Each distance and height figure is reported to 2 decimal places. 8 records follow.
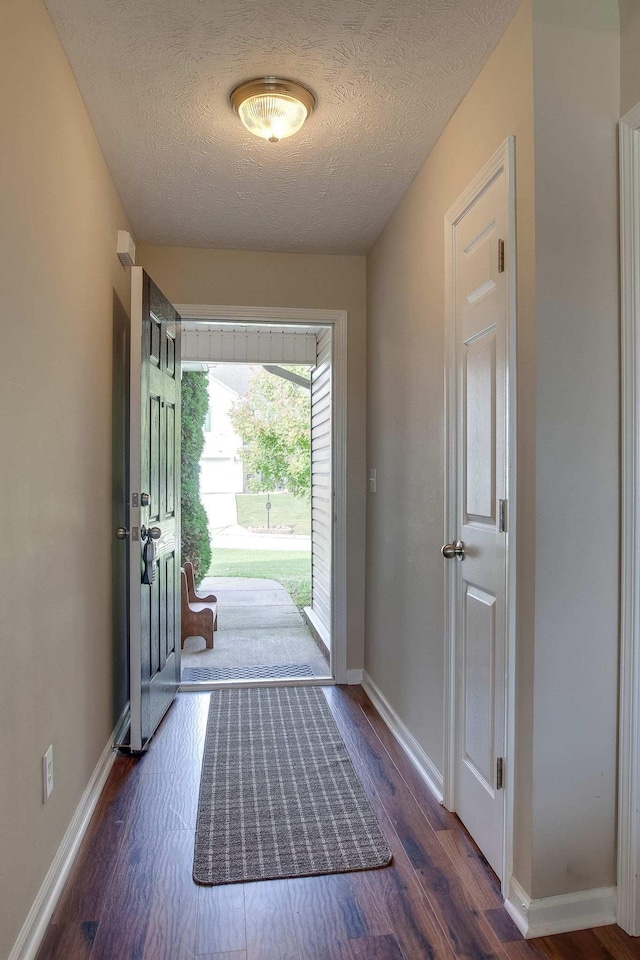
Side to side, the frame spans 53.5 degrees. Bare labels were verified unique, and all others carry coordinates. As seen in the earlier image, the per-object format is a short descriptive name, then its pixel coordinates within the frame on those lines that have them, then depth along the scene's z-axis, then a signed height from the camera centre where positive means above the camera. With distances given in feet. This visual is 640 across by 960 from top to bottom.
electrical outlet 5.68 -2.69
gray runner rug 6.48 -3.89
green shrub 19.66 +0.21
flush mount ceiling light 6.82 +4.11
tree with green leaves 30.17 +2.25
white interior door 6.13 -0.32
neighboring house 30.32 +1.92
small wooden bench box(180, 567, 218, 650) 14.74 -3.37
